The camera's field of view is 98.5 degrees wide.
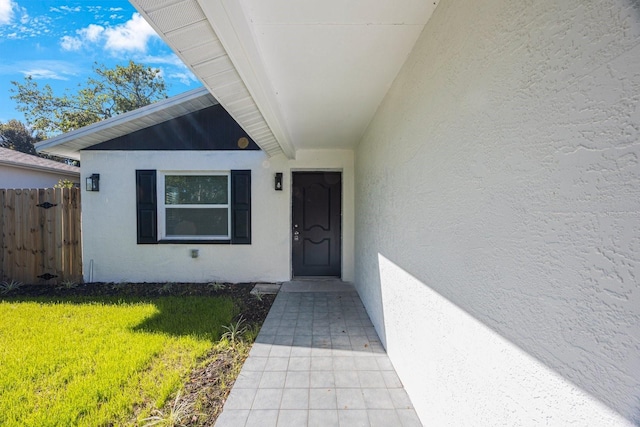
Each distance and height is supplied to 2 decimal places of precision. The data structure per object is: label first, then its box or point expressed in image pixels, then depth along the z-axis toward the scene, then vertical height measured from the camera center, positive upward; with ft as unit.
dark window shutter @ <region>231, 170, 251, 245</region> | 17.65 +0.06
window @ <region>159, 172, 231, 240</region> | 18.07 +0.13
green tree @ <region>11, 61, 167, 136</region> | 50.31 +20.22
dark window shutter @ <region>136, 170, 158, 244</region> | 17.65 +0.19
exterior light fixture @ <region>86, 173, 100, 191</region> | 17.30 +1.62
